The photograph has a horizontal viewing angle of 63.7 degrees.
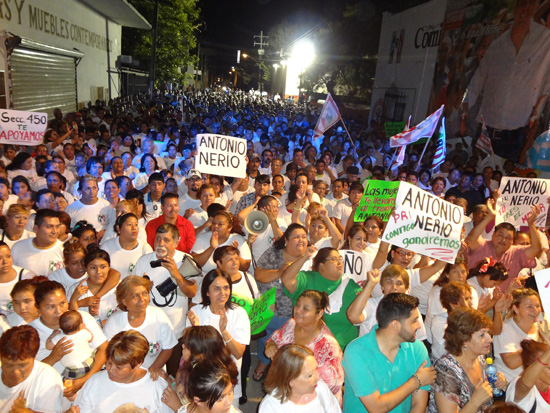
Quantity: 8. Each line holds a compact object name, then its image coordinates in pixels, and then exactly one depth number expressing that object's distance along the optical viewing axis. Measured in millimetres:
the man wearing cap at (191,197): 6711
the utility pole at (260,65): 79362
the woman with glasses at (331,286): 4184
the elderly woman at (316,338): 3291
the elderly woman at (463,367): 3055
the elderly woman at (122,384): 2873
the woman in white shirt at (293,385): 2729
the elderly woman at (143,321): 3531
